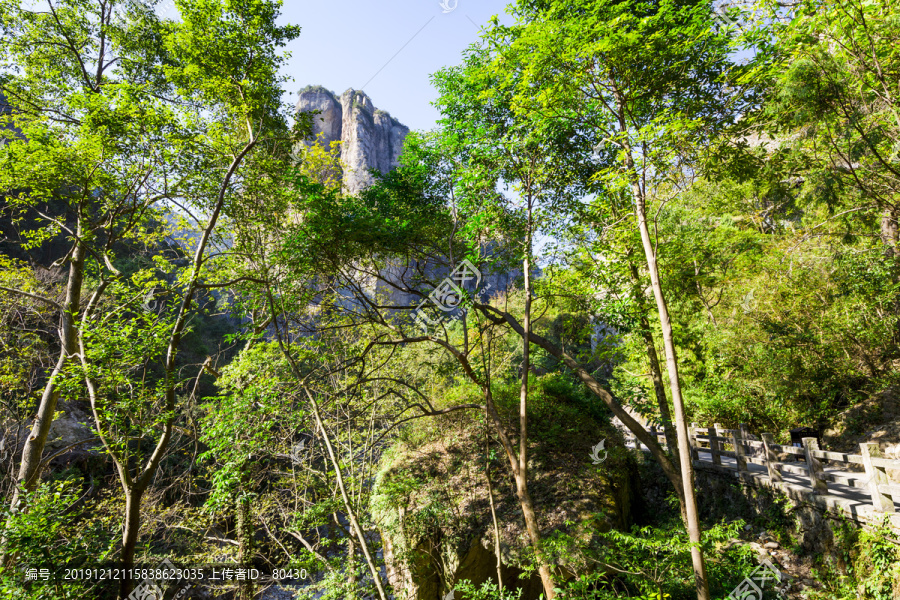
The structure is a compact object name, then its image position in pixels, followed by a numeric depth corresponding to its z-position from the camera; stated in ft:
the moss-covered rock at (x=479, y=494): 21.59
